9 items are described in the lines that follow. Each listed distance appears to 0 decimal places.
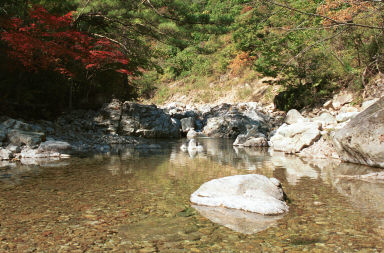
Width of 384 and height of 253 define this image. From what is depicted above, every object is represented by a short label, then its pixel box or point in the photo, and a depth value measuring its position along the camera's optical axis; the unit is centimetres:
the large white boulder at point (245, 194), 382
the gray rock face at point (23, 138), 822
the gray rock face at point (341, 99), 1512
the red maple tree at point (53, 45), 921
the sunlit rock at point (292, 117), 1425
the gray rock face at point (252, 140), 1212
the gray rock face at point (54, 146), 820
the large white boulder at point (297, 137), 977
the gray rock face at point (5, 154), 741
